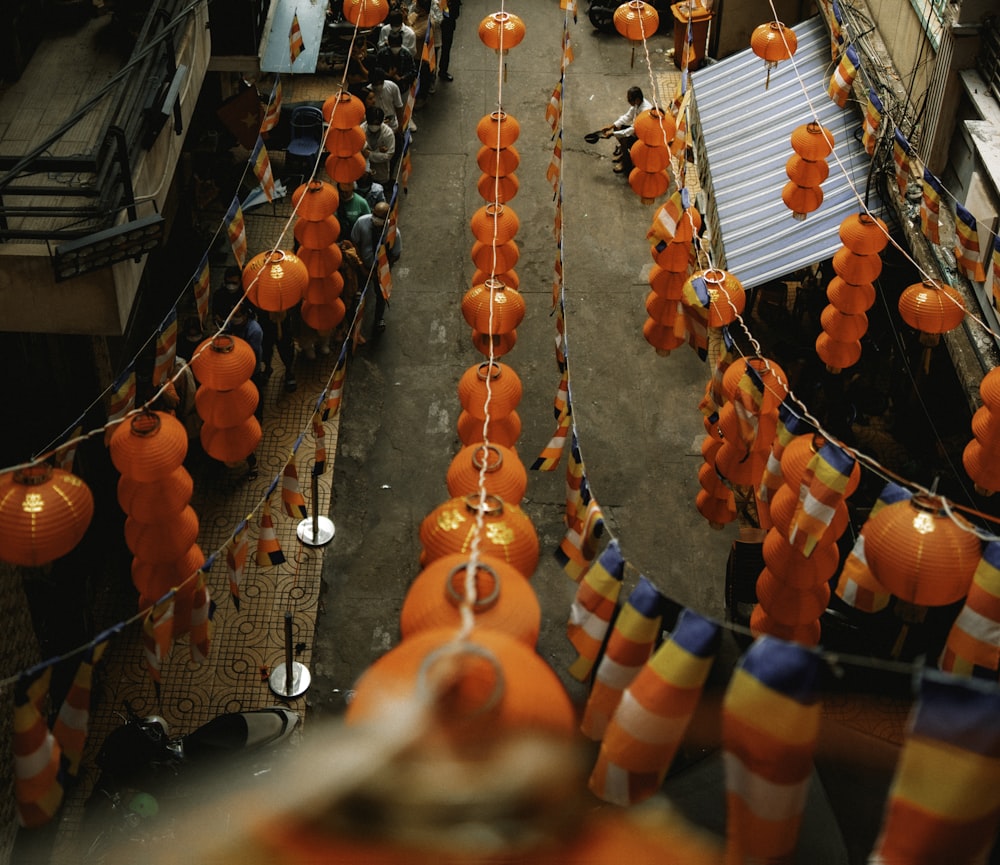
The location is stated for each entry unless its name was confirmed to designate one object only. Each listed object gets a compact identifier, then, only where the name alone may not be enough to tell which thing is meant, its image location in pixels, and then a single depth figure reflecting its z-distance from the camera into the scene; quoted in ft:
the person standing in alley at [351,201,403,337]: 52.31
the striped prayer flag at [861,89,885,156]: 45.93
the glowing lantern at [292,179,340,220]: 46.16
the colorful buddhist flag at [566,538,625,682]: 25.91
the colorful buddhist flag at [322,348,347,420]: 39.47
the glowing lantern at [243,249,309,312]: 41.73
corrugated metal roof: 49.83
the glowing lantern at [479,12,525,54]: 55.83
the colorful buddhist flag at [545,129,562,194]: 53.16
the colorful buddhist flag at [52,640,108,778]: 26.89
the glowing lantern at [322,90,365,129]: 49.16
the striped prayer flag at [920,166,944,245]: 39.65
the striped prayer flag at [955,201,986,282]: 37.24
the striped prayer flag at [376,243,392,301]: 48.78
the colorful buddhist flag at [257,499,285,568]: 35.44
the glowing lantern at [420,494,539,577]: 26.20
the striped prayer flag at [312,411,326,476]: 39.04
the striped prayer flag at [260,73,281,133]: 49.44
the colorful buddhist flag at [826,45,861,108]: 46.50
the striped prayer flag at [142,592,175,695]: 29.89
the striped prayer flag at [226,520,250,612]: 33.45
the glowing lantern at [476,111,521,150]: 50.42
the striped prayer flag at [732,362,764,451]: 34.60
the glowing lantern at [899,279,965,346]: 37.86
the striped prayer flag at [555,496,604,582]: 29.79
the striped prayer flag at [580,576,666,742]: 23.17
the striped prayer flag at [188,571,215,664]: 31.58
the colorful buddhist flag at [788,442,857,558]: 29.19
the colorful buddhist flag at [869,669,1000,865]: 17.03
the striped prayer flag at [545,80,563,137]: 55.26
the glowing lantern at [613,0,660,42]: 56.80
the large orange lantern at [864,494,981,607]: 26.27
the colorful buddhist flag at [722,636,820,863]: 18.40
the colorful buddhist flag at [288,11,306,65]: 57.26
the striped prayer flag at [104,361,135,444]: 35.70
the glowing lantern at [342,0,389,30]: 57.06
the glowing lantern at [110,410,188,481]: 31.91
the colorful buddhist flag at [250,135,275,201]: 45.50
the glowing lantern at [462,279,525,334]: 40.91
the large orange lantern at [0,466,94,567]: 29.04
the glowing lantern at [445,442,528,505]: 29.94
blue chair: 63.16
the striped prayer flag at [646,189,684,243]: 43.68
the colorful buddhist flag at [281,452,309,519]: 36.50
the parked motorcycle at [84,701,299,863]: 33.32
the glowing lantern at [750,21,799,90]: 51.42
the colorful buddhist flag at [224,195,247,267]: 41.91
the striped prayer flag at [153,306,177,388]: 38.75
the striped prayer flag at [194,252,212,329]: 42.24
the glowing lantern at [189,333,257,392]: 36.96
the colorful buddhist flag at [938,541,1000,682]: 25.04
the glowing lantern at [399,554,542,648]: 21.94
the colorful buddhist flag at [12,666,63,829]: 24.00
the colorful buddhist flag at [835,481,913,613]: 29.76
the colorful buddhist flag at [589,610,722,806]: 20.51
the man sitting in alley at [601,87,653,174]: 67.72
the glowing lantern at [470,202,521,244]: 45.78
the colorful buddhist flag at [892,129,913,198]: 41.65
